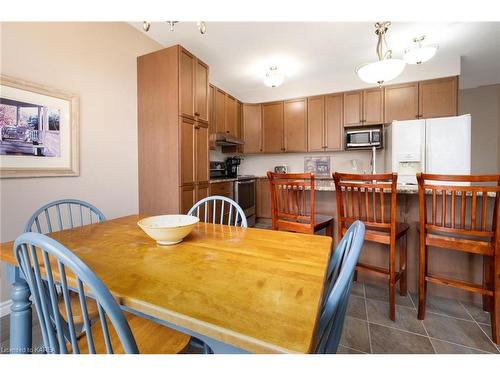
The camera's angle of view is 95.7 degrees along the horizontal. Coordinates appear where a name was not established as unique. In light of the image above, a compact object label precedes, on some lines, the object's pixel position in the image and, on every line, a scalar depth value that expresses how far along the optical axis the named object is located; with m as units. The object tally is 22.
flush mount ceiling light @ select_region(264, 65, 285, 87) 3.05
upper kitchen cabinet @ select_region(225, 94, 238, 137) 4.06
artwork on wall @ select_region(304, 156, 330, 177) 4.29
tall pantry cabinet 2.40
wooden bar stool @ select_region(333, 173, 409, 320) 1.49
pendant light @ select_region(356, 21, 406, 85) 1.91
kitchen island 1.71
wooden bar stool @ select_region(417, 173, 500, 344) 1.31
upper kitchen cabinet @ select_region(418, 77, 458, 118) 3.20
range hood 3.59
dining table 0.50
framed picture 1.61
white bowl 0.96
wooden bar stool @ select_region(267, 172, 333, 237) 1.75
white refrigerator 2.79
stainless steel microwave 3.58
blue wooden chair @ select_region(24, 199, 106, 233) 1.51
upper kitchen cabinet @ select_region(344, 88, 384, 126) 3.63
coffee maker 4.36
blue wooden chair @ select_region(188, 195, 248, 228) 1.40
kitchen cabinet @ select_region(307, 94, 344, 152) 3.93
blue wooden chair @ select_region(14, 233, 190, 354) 0.50
